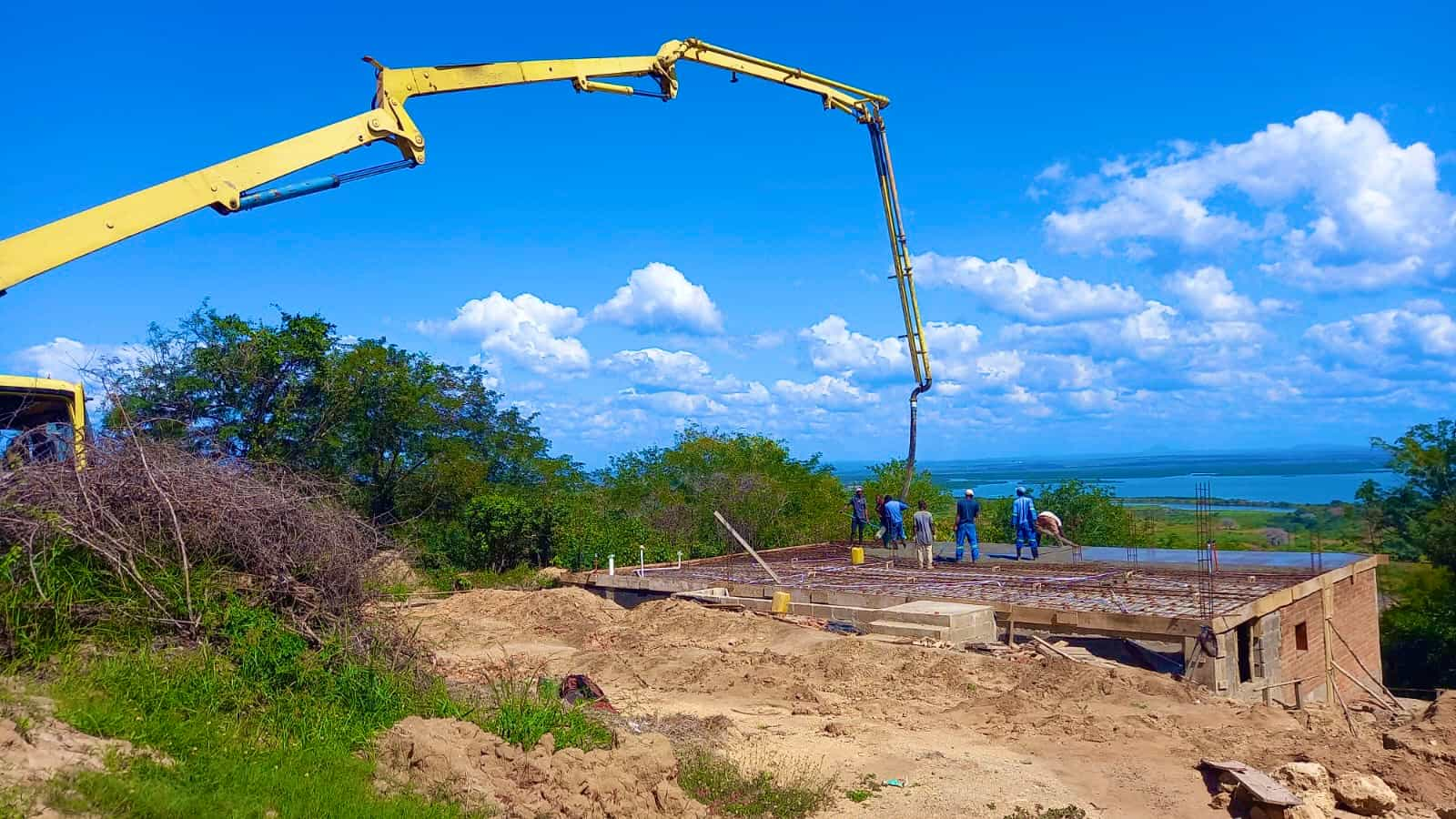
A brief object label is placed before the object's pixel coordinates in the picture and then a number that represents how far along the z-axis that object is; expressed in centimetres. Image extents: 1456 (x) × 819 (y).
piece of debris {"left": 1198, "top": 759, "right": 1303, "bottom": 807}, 834
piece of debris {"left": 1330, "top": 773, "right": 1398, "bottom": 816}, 881
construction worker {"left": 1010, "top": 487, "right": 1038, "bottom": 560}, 2069
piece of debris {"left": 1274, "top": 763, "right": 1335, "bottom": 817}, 868
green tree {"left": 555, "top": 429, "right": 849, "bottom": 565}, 2470
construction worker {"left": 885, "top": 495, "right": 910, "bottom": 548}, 2202
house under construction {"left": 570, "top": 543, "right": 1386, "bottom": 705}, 1323
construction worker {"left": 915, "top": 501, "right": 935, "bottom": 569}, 2007
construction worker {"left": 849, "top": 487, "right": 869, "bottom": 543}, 2383
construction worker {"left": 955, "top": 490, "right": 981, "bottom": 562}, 2091
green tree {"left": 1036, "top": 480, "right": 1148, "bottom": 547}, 3106
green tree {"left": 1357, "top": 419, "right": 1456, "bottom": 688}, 2548
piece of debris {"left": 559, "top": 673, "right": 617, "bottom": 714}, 1050
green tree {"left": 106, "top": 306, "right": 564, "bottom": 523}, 2223
